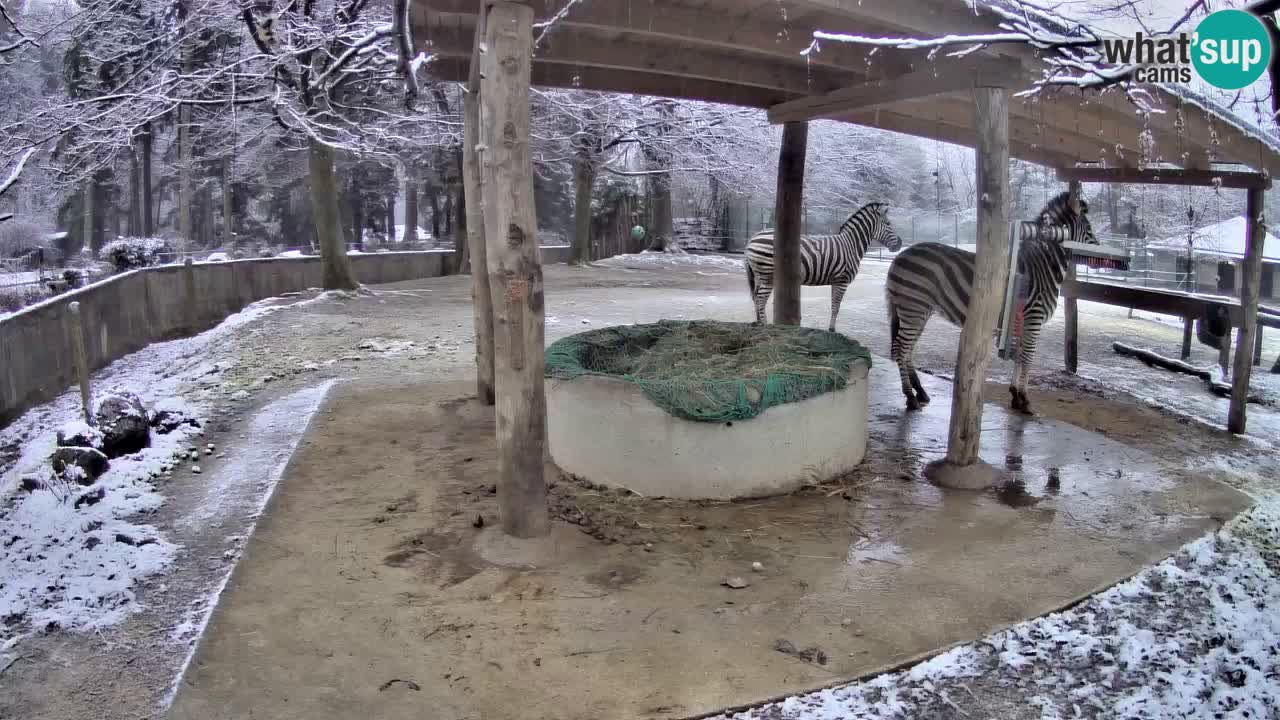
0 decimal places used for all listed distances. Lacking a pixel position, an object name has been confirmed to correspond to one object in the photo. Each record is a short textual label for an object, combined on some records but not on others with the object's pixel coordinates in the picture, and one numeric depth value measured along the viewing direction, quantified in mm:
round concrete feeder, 5527
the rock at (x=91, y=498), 5680
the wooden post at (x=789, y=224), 9969
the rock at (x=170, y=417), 7426
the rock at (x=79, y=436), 6333
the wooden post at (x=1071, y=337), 10633
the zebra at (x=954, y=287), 8258
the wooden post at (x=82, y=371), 7098
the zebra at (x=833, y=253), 11664
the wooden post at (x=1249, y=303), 8000
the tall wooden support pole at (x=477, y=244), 7312
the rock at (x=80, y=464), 6027
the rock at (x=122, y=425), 6633
